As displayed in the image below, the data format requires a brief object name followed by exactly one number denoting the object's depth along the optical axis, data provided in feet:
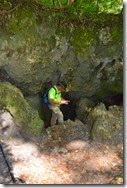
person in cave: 34.40
